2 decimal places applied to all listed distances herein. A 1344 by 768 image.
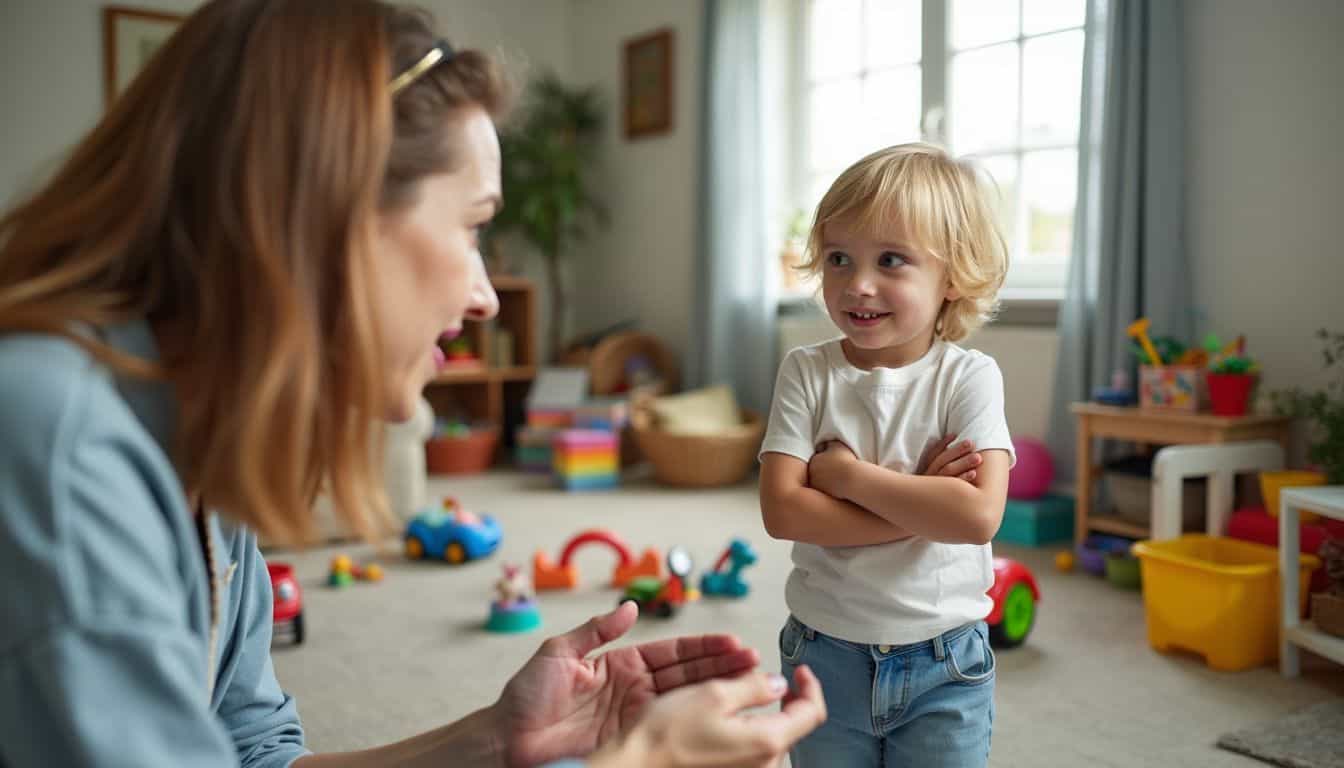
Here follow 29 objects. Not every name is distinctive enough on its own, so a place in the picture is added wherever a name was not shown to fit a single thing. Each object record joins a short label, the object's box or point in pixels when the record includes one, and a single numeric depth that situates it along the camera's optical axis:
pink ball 3.42
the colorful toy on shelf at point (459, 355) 5.27
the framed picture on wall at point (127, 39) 4.93
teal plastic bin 3.36
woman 0.59
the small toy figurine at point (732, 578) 2.77
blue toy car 3.22
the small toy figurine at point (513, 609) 2.58
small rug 1.79
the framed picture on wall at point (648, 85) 5.38
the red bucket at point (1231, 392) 2.80
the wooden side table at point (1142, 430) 2.80
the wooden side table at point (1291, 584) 2.17
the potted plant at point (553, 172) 5.34
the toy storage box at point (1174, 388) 2.89
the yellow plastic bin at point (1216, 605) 2.25
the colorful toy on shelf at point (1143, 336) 2.99
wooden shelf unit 5.39
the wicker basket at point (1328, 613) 2.15
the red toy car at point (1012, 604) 2.30
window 3.74
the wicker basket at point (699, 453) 4.34
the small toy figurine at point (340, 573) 3.01
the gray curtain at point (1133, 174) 3.16
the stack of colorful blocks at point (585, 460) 4.49
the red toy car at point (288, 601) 2.40
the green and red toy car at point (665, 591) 2.64
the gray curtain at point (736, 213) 4.80
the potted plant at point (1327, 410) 2.48
